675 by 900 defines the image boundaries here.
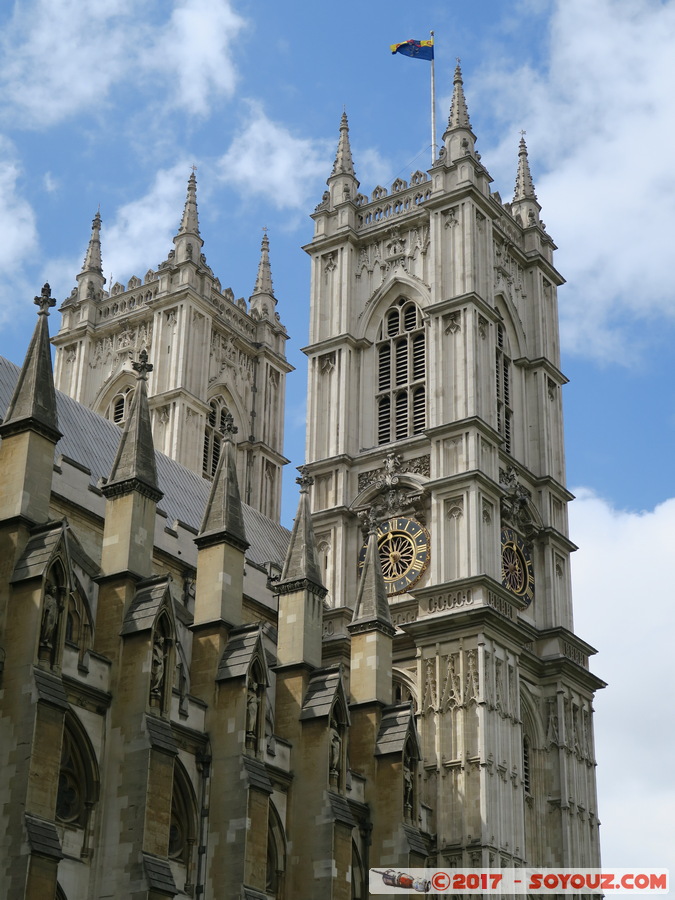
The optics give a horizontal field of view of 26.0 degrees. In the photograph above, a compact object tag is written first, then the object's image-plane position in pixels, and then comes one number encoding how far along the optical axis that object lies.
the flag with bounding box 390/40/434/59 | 56.75
